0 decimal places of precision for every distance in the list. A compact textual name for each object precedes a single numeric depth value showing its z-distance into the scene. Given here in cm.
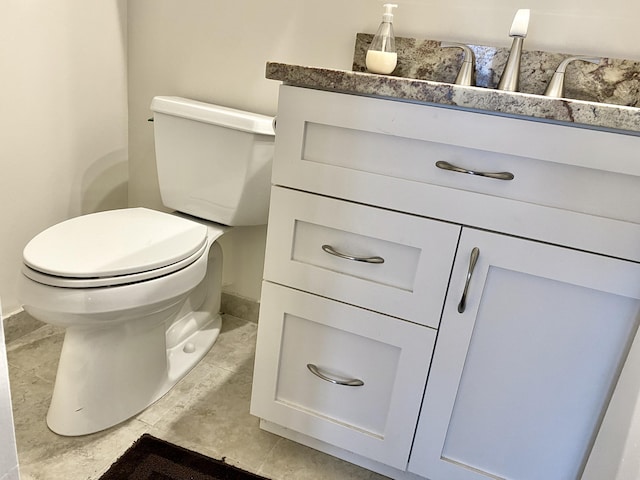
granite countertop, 80
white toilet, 111
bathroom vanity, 86
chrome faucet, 115
